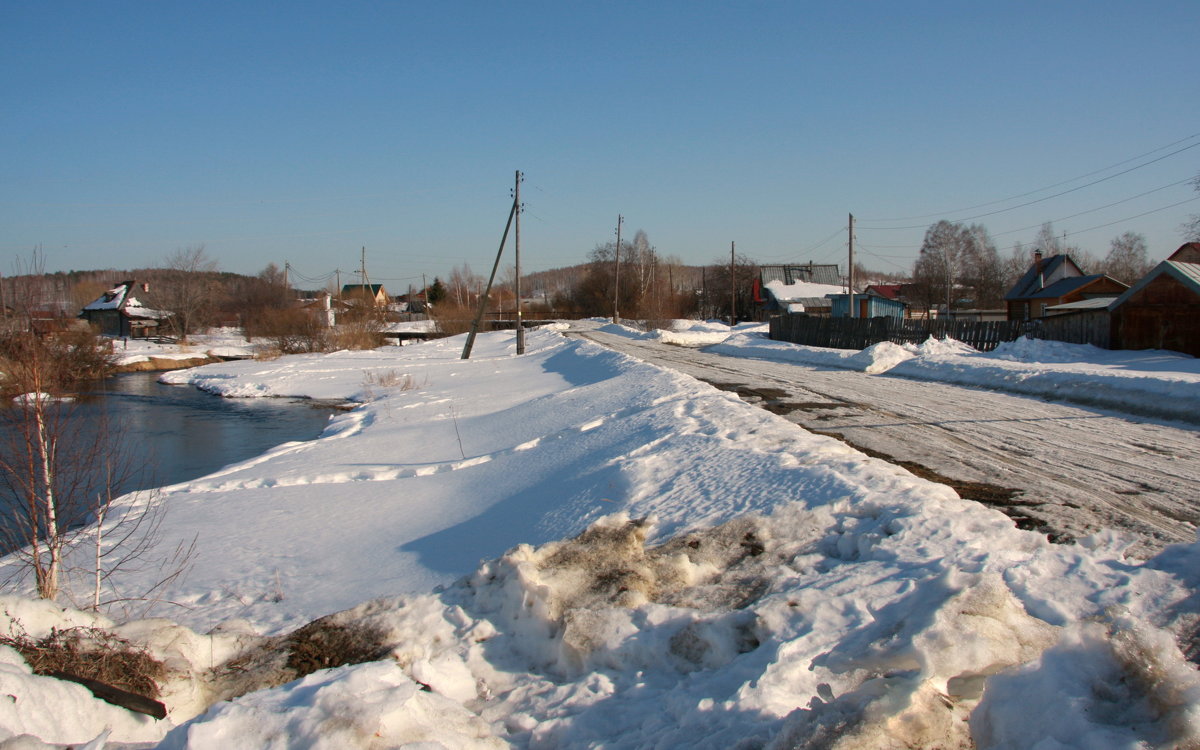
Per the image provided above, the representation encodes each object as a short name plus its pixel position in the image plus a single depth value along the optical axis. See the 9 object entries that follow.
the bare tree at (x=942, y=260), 72.06
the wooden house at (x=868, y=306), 46.75
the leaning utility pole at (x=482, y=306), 32.00
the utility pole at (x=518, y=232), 32.12
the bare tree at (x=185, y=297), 62.66
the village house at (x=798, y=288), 63.16
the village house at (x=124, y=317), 64.81
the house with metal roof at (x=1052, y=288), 43.56
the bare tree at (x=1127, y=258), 85.25
